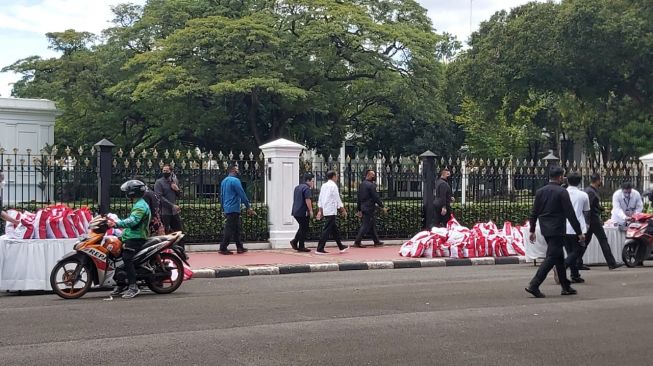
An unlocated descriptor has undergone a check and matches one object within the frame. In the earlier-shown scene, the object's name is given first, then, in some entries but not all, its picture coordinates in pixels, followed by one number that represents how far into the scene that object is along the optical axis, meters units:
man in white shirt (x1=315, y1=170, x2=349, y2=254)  16.20
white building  34.78
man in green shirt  10.23
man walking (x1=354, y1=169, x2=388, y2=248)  17.56
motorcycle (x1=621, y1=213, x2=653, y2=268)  14.34
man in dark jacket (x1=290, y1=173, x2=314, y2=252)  16.22
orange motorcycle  10.17
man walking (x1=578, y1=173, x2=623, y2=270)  13.59
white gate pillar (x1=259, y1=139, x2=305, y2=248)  17.77
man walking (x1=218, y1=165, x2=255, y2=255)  15.55
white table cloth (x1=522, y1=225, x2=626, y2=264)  14.80
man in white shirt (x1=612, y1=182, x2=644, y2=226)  14.74
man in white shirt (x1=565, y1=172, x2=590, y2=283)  11.44
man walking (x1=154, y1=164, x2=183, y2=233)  14.33
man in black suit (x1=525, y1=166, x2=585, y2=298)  10.24
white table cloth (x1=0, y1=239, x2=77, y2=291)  10.92
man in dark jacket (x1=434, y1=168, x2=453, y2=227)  17.49
